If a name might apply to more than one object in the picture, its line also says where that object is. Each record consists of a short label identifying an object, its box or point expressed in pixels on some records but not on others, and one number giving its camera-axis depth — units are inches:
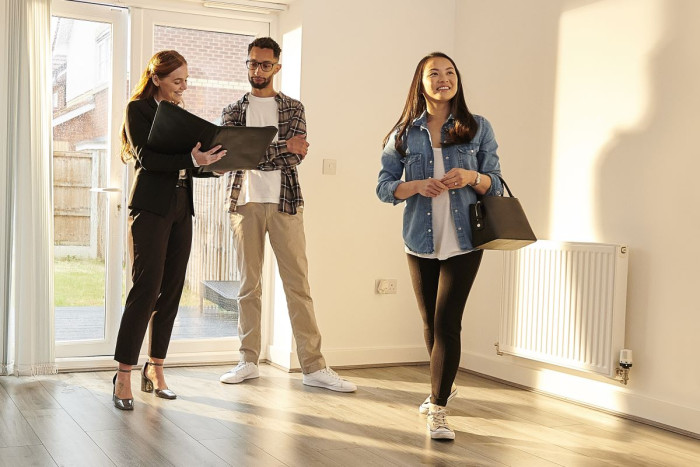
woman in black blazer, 138.9
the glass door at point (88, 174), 174.1
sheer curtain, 163.6
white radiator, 150.7
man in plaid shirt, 164.1
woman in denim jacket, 128.7
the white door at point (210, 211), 186.4
